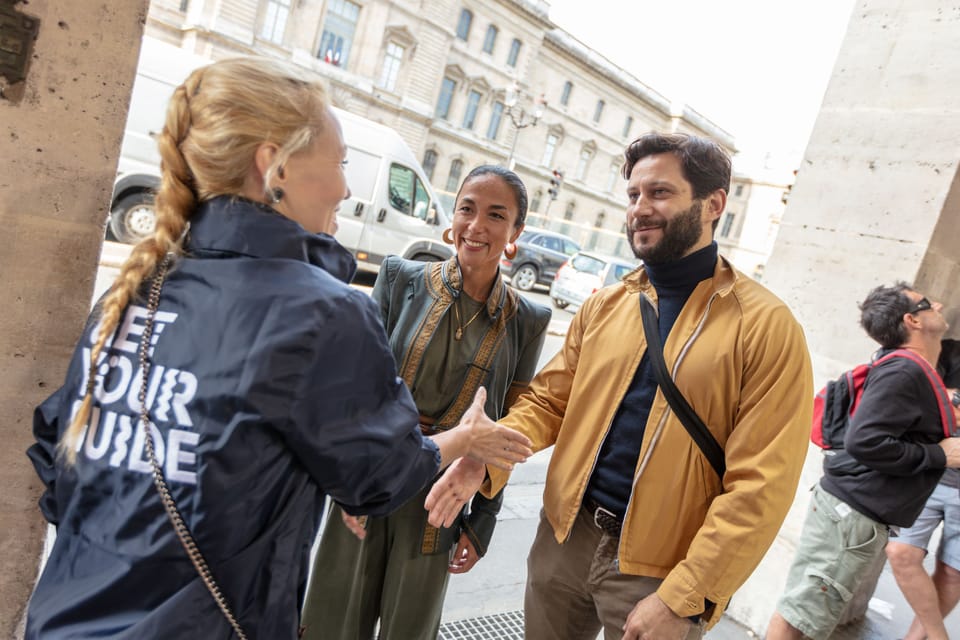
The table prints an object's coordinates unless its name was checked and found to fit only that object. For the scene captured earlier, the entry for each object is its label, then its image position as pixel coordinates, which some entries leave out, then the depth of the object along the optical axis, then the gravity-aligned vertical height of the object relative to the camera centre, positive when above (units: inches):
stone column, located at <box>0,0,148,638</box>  58.2 -7.2
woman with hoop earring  75.7 -18.5
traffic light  1068.2 +136.8
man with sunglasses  98.1 -17.9
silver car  588.9 -5.6
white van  324.5 +8.3
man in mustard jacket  58.6 -15.2
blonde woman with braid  37.6 -14.5
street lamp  1173.7 +313.2
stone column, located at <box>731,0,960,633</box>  115.0 +31.1
